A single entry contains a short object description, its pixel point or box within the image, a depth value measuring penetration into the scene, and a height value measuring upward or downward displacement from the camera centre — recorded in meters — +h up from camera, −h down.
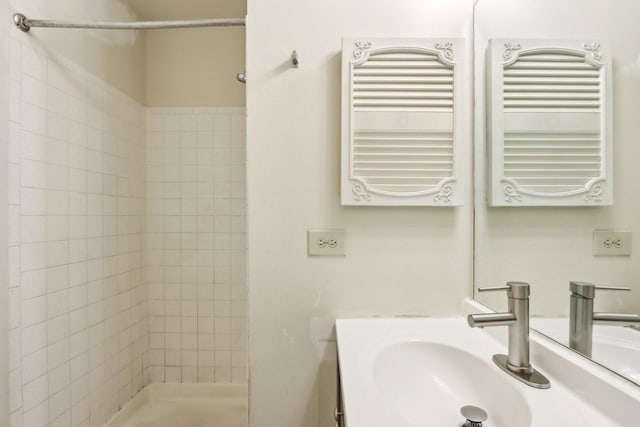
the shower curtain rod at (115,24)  1.09 +0.75
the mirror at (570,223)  0.61 -0.02
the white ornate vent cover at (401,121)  1.04 +0.33
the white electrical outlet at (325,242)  1.08 -0.11
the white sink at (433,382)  0.59 -0.40
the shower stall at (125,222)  1.14 -0.05
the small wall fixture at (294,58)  1.03 +0.55
